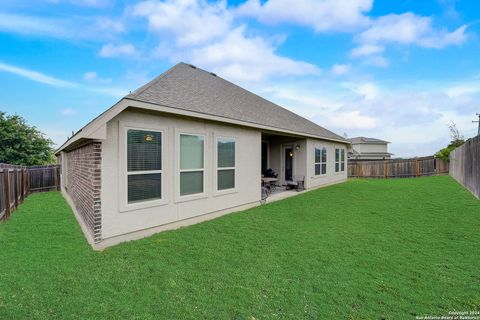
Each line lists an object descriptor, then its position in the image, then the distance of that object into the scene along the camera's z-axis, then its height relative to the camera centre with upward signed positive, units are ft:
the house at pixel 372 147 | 119.96 +5.95
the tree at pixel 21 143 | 67.05 +4.68
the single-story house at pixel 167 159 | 16.52 +0.02
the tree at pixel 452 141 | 62.18 +6.14
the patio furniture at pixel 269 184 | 35.91 -3.99
